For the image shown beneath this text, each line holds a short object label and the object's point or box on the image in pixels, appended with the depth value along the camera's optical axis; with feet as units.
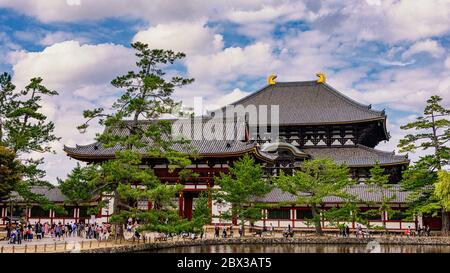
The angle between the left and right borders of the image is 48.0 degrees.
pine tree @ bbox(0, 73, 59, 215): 123.34
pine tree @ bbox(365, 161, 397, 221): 146.51
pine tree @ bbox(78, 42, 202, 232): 109.91
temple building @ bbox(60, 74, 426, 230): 158.51
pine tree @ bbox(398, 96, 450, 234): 143.02
